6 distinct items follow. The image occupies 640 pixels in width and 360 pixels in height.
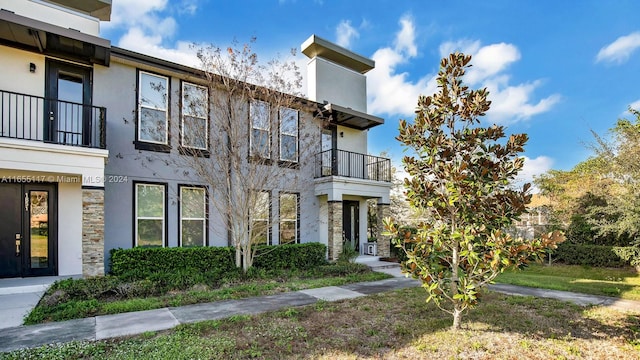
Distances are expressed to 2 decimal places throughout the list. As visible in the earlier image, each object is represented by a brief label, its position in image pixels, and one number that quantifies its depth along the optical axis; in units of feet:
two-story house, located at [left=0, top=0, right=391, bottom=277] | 26.18
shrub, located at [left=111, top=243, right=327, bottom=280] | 26.76
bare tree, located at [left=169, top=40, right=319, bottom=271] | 31.89
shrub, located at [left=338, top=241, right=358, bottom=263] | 39.04
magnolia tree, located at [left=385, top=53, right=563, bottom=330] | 15.07
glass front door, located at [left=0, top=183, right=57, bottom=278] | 27.02
